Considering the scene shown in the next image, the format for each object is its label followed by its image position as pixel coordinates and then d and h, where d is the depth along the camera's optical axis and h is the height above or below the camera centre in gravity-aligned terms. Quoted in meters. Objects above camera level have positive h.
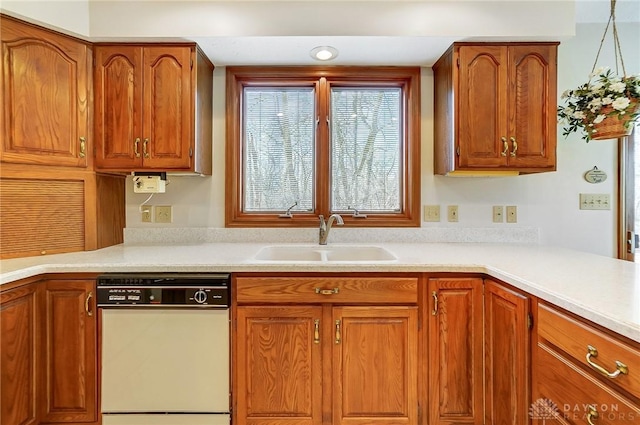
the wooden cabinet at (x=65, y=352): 1.63 -0.66
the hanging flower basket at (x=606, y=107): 1.47 +0.46
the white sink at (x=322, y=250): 2.20 -0.26
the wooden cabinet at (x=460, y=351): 1.65 -0.67
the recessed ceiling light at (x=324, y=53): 2.06 +0.96
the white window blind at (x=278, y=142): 2.44 +0.49
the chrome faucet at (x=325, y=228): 2.20 -0.11
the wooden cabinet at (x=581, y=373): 0.92 -0.50
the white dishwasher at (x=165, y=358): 1.63 -0.69
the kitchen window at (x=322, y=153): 2.40 +0.41
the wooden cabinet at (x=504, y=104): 2.00 +0.61
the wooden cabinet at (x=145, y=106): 2.00 +0.61
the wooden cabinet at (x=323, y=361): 1.66 -0.71
